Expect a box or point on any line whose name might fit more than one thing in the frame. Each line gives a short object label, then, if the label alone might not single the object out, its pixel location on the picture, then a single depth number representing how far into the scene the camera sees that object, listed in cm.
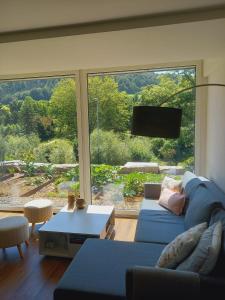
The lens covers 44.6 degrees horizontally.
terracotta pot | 381
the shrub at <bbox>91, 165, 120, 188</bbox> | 452
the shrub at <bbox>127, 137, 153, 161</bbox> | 435
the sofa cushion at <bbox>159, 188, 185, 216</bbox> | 339
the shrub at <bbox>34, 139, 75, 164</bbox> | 462
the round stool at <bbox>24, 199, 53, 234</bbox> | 380
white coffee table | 310
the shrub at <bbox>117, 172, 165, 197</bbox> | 441
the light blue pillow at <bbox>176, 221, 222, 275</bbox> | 177
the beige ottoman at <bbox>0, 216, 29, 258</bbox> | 316
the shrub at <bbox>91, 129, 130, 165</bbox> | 444
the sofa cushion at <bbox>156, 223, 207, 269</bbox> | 195
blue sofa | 173
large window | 425
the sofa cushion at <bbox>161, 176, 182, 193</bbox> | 370
